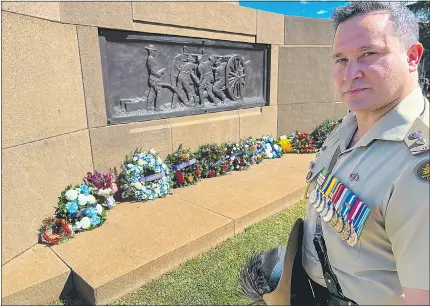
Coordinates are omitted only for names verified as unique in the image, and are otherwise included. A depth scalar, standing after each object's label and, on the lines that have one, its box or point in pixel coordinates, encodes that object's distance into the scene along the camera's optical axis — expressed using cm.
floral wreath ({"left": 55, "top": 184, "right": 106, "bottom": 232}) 308
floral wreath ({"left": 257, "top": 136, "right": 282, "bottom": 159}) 595
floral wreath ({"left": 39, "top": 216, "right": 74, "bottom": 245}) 284
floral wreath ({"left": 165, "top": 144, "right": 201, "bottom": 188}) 438
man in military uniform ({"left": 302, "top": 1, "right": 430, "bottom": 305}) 81
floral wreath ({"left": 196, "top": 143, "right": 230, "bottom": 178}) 476
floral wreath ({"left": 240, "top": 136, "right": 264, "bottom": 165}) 556
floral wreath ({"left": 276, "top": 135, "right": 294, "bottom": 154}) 645
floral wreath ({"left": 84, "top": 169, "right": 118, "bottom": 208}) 357
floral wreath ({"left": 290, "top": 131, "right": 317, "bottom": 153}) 645
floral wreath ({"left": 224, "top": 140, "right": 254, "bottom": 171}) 517
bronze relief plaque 396
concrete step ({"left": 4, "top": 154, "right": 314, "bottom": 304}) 241
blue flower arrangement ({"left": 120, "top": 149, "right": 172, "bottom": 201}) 385
